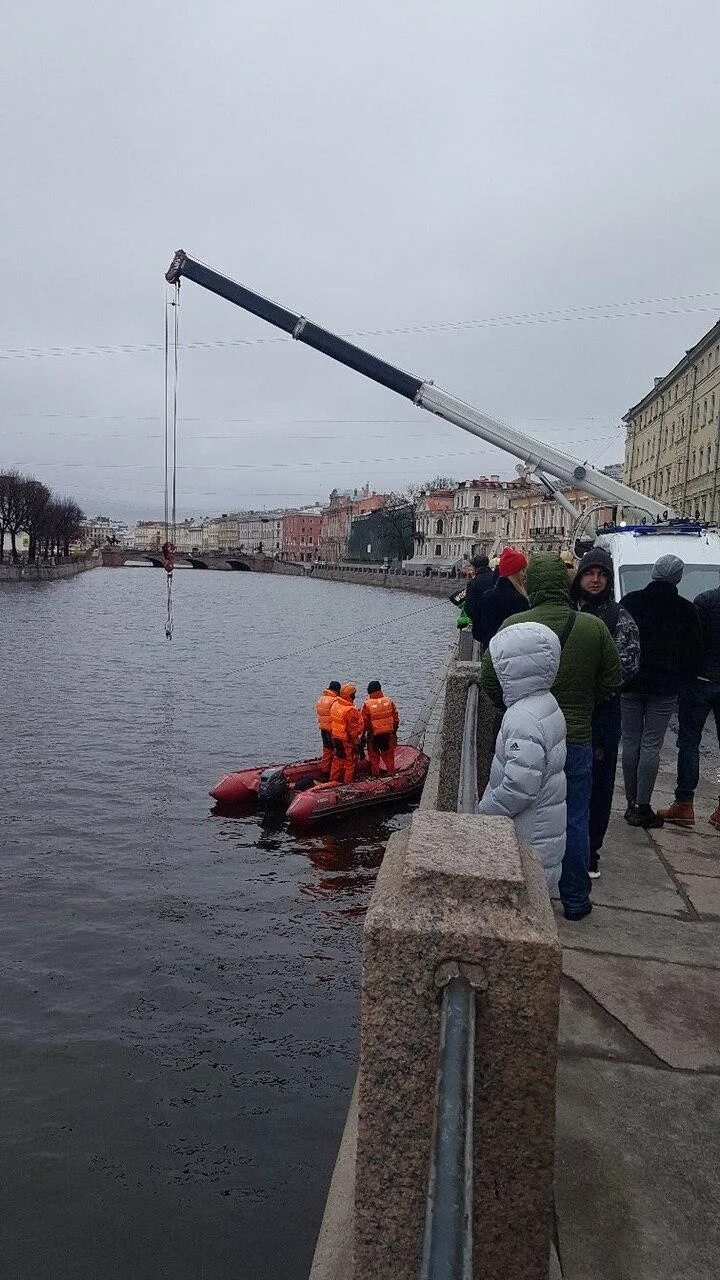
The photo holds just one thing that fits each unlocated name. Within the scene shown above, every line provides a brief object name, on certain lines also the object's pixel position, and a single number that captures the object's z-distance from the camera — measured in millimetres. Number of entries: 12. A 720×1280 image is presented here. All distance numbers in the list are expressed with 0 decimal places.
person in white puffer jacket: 3783
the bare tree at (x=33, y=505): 93312
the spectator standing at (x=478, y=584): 9398
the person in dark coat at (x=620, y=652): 4973
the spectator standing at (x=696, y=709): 6211
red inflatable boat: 13875
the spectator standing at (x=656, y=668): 5906
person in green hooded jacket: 4328
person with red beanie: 6500
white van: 11062
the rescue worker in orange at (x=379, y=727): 14664
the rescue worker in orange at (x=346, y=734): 14053
